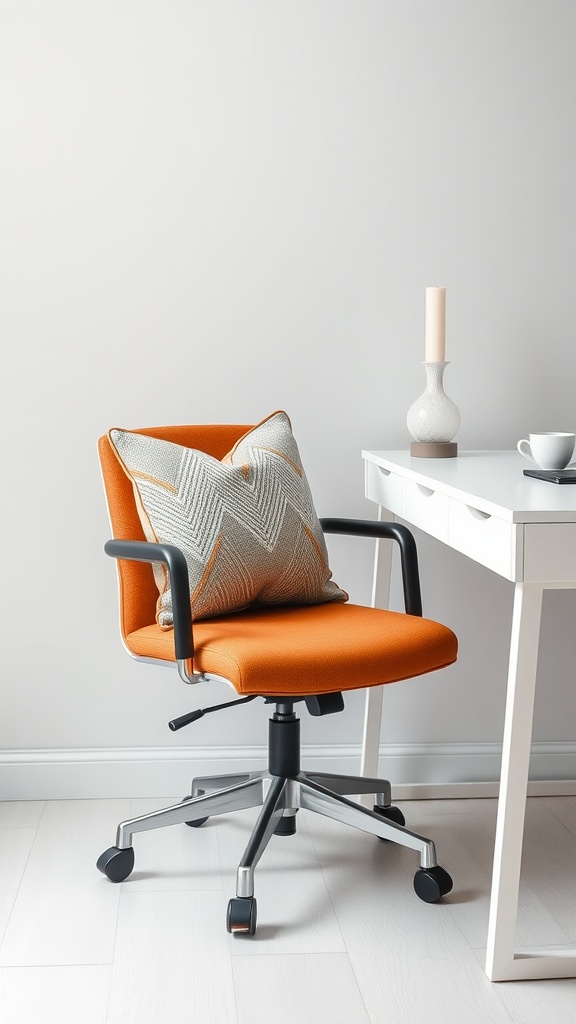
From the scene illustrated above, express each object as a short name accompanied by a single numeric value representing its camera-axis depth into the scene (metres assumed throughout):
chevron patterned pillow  1.93
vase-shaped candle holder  2.21
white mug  1.78
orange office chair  1.71
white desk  1.44
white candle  2.19
